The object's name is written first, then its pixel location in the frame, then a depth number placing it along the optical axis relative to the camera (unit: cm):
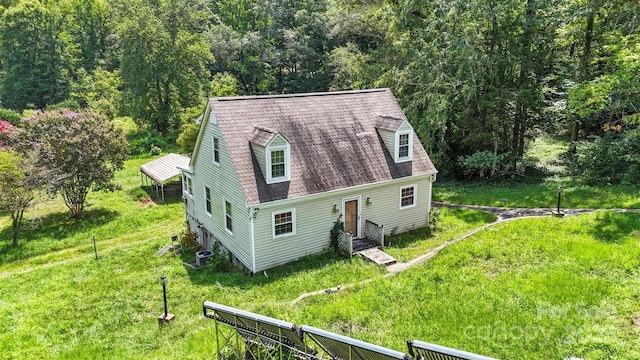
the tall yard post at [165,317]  1098
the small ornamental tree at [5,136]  2258
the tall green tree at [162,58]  3978
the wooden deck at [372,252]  1415
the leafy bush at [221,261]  1530
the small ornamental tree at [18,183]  1906
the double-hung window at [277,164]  1437
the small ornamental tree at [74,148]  2203
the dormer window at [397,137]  1673
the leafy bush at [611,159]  2072
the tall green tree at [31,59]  5109
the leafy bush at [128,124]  4359
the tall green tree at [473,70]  2227
